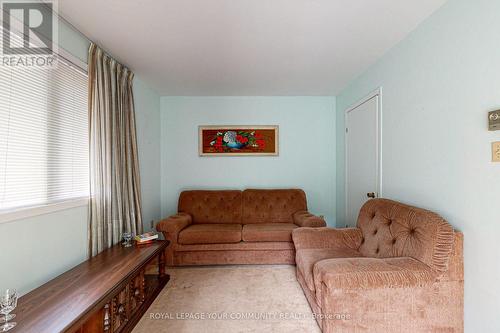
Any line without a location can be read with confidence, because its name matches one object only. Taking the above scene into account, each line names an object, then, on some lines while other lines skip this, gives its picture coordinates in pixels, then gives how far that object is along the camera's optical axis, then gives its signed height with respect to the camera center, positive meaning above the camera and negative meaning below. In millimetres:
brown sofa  2852 -828
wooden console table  1188 -758
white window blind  1430 +237
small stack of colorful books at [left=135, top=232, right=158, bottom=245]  2377 -719
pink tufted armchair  1446 -751
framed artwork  3807 +446
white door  2645 +176
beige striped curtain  2127 +139
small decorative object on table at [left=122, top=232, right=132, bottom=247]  2356 -718
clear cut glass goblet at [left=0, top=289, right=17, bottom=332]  1118 -693
